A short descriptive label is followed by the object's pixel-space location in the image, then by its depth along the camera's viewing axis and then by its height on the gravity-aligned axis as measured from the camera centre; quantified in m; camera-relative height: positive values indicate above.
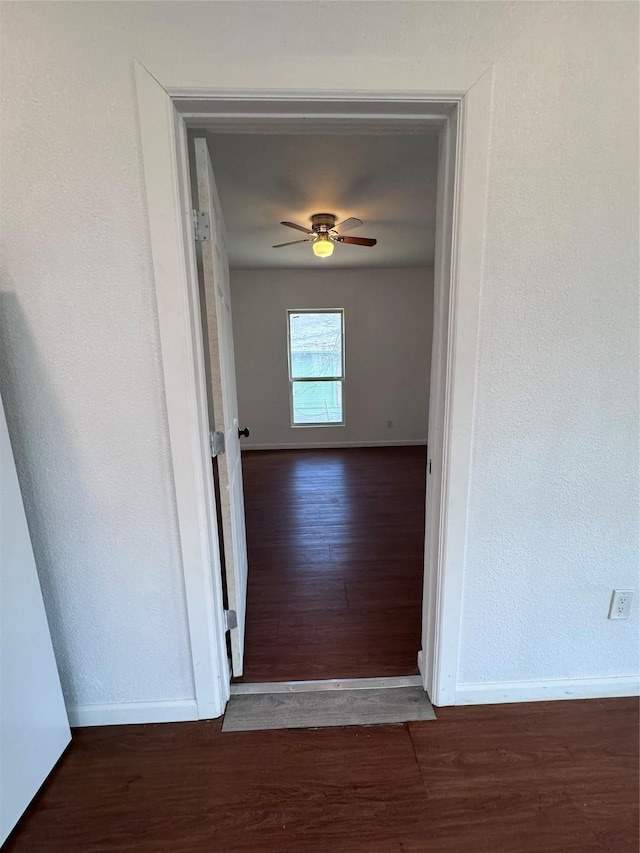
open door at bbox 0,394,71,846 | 1.07 -0.94
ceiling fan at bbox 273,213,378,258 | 2.83 +1.00
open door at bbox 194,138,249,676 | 1.24 -0.09
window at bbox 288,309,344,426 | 5.09 -0.11
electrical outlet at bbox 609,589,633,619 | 1.39 -0.95
